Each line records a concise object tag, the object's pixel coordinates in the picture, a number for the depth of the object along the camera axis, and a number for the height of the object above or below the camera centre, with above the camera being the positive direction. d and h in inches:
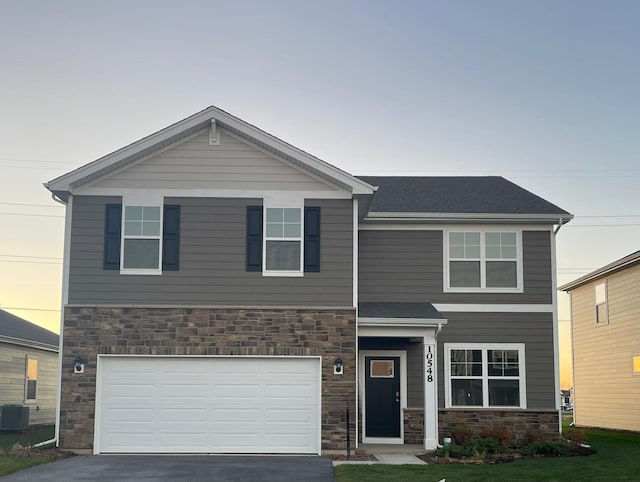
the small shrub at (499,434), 743.8 -67.3
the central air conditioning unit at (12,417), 979.9 -72.6
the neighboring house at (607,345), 1008.9 +20.5
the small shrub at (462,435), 763.4 -69.9
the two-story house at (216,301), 716.0 +47.6
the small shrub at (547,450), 719.1 -77.2
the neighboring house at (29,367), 1070.4 -16.6
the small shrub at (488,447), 700.7 -73.4
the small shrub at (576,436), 778.2 -71.4
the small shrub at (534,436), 777.6 -71.7
